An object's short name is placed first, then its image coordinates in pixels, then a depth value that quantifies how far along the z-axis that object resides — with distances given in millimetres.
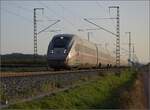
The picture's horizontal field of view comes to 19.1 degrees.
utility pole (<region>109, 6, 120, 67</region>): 61991
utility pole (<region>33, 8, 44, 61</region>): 56991
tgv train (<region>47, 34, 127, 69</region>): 35719
